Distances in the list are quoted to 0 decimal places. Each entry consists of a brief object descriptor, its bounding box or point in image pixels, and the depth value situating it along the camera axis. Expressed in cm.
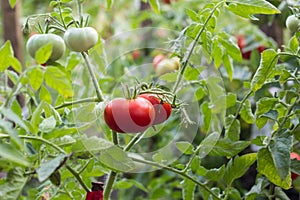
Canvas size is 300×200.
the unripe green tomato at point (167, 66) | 140
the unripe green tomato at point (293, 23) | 126
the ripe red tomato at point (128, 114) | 115
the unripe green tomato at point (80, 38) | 114
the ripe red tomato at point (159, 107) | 117
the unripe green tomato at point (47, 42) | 114
